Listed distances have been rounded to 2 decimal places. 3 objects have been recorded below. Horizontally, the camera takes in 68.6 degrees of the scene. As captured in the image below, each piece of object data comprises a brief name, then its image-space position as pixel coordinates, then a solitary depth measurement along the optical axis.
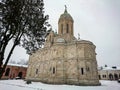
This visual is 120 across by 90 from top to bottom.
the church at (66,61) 17.82
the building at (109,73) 43.44
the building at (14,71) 33.85
